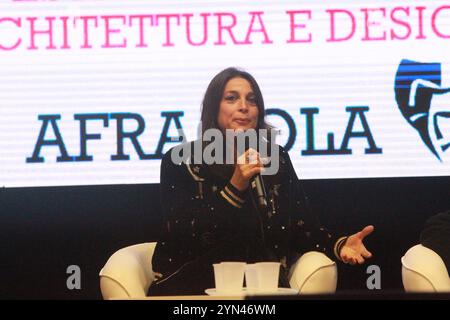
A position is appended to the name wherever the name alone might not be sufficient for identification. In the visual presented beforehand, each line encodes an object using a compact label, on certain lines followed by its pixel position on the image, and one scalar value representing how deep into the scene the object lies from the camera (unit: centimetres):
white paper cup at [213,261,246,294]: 687
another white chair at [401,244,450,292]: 811
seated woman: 869
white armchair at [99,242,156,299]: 810
